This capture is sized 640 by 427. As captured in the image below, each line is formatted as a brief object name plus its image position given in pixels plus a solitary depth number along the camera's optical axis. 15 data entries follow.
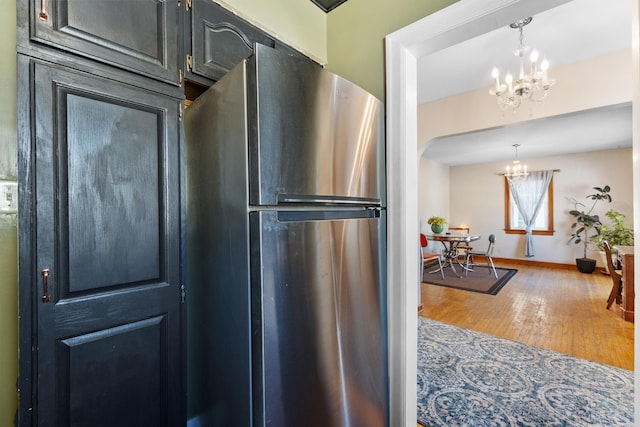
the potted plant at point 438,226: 5.64
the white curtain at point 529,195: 6.57
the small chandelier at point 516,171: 6.08
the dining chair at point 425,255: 4.75
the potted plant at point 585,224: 5.71
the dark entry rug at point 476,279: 4.69
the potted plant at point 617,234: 4.77
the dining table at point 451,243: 5.24
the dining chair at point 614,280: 3.50
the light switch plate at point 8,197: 0.84
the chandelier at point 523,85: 2.32
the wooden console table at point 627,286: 3.10
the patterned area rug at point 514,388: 1.75
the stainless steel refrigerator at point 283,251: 0.86
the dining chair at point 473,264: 5.41
